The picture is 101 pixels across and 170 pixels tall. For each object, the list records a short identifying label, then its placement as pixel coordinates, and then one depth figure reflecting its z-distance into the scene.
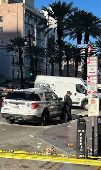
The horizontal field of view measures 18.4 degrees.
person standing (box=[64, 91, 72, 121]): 17.30
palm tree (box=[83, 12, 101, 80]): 44.69
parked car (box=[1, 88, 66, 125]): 14.08
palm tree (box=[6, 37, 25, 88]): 73.56
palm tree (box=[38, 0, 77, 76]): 42.88
